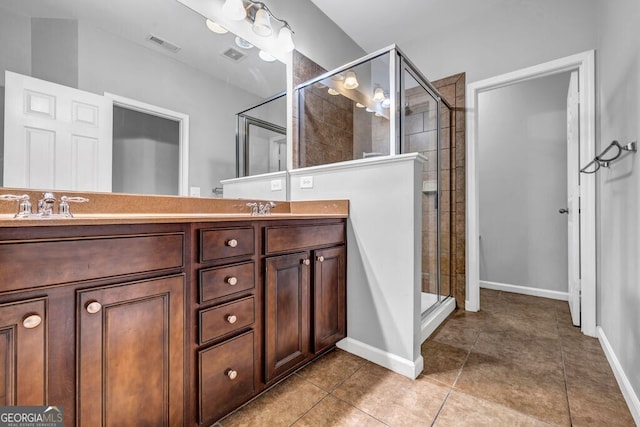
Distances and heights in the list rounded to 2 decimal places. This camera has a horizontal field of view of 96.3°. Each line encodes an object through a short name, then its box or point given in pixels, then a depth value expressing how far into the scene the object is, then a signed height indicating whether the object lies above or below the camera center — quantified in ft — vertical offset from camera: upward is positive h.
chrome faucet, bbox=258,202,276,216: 6.17 +0.10
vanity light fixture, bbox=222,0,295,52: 5.89 +4.30
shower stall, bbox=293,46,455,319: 6.14 +2.26
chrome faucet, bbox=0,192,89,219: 3.11 +0.09
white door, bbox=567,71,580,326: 7.06 +0.51
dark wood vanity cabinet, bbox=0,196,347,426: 2.40 -1.08
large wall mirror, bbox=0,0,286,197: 3.61 +1.81
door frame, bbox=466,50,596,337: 6.64 +1.37
